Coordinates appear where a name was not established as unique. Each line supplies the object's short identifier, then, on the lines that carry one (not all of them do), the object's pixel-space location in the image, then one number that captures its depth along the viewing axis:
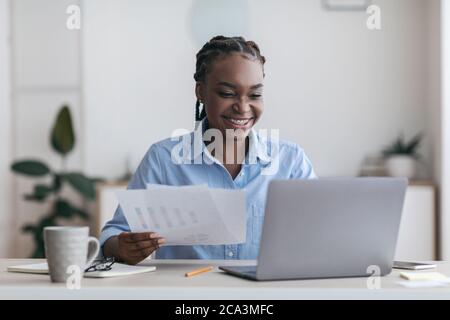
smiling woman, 2.56
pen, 2.04
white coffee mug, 1.94
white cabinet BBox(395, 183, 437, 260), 4.64
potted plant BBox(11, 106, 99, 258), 4.94
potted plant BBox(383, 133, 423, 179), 4.74
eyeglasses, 2.07
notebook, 2.02
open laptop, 1.91
